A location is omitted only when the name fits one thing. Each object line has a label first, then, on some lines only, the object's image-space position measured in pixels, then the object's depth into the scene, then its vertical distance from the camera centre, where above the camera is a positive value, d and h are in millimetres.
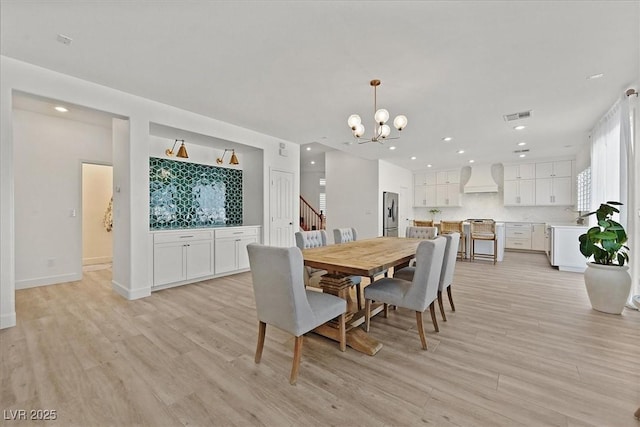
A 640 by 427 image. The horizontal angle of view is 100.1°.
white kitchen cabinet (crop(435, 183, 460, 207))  8367 +575
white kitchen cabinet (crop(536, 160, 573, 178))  6883 +1131
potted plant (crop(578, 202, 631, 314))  2887 -613
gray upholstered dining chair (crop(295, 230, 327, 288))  2920 -373
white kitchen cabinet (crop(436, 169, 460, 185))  8398 +1145
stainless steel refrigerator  7227 -27
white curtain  3541 +775
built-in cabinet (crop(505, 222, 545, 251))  7027 -634
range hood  7809 +920
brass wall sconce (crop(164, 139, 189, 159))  4176 +1005
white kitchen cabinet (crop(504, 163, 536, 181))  7320 +1134
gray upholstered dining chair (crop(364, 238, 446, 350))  2131 -645
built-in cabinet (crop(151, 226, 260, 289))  3806 -621
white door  5223 +94
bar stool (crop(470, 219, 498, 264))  5738 -451
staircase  9039 -190
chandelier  2822 +988
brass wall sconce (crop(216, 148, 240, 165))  4902 +1028
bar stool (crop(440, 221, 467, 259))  6031 -376
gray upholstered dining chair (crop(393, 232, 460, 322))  2590 -528
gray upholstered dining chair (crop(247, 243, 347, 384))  1728 -557
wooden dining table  2008 -401
